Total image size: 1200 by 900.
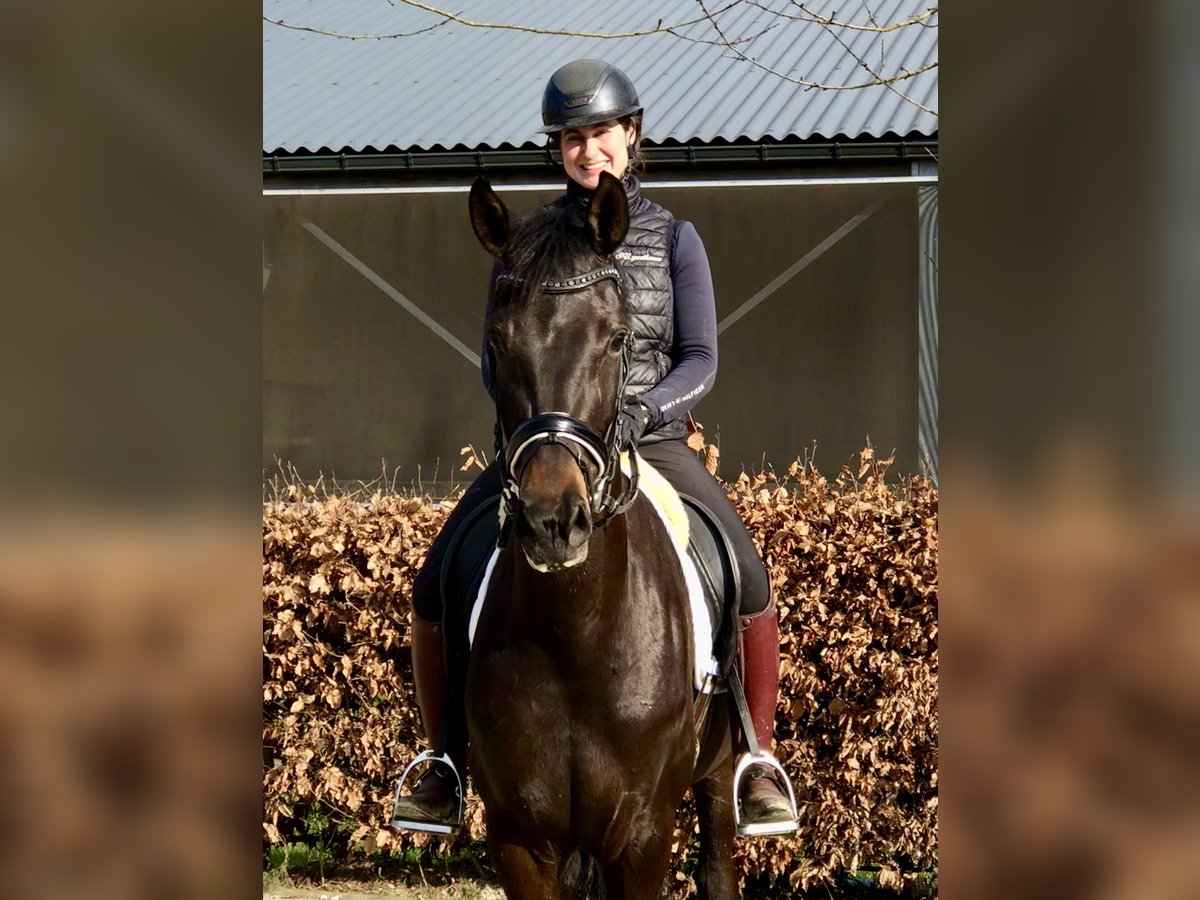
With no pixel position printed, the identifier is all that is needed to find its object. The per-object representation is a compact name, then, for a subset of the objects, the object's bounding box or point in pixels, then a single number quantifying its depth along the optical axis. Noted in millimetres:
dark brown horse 3010
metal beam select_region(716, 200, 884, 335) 14227
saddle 3857
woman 3779
